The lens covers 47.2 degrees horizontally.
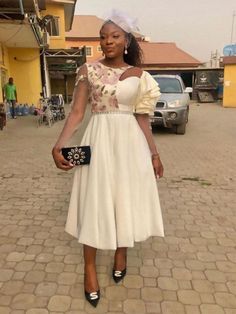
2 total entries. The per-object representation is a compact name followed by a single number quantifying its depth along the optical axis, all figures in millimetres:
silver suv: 7860
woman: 1764
